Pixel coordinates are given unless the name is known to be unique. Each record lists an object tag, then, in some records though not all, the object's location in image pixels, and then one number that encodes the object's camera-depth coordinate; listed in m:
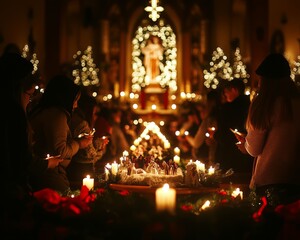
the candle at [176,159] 5.96
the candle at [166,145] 6.75
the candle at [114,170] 5.33
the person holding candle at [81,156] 5.66
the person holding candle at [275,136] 4.37
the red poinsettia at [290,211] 3.34
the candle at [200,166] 5.30
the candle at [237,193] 4.14
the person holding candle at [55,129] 4.73
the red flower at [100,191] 4.00
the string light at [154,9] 8.48
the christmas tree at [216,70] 18.61
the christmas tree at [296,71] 12.76
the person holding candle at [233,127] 6.26
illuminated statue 19.94
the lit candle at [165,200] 3.10
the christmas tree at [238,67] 17.55
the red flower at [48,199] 3.46
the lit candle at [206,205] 3.78
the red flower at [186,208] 3.40
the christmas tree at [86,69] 18.44
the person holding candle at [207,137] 6.97
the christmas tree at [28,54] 13.24
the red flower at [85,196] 3.69
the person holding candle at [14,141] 3.55
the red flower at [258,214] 3.36
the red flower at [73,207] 3.40
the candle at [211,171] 5.22
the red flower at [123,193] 3.76
